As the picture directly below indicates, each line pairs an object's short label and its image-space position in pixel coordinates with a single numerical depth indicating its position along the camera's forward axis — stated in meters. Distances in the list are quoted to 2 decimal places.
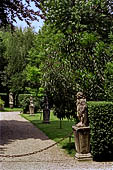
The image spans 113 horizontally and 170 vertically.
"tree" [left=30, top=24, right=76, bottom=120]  9.22
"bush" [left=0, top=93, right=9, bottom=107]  36.27
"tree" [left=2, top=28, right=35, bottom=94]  34.06
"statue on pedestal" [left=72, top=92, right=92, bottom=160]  7.85
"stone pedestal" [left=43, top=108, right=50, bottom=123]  17.89
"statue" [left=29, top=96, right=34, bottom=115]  24.65
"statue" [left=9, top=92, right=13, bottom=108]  33.84
